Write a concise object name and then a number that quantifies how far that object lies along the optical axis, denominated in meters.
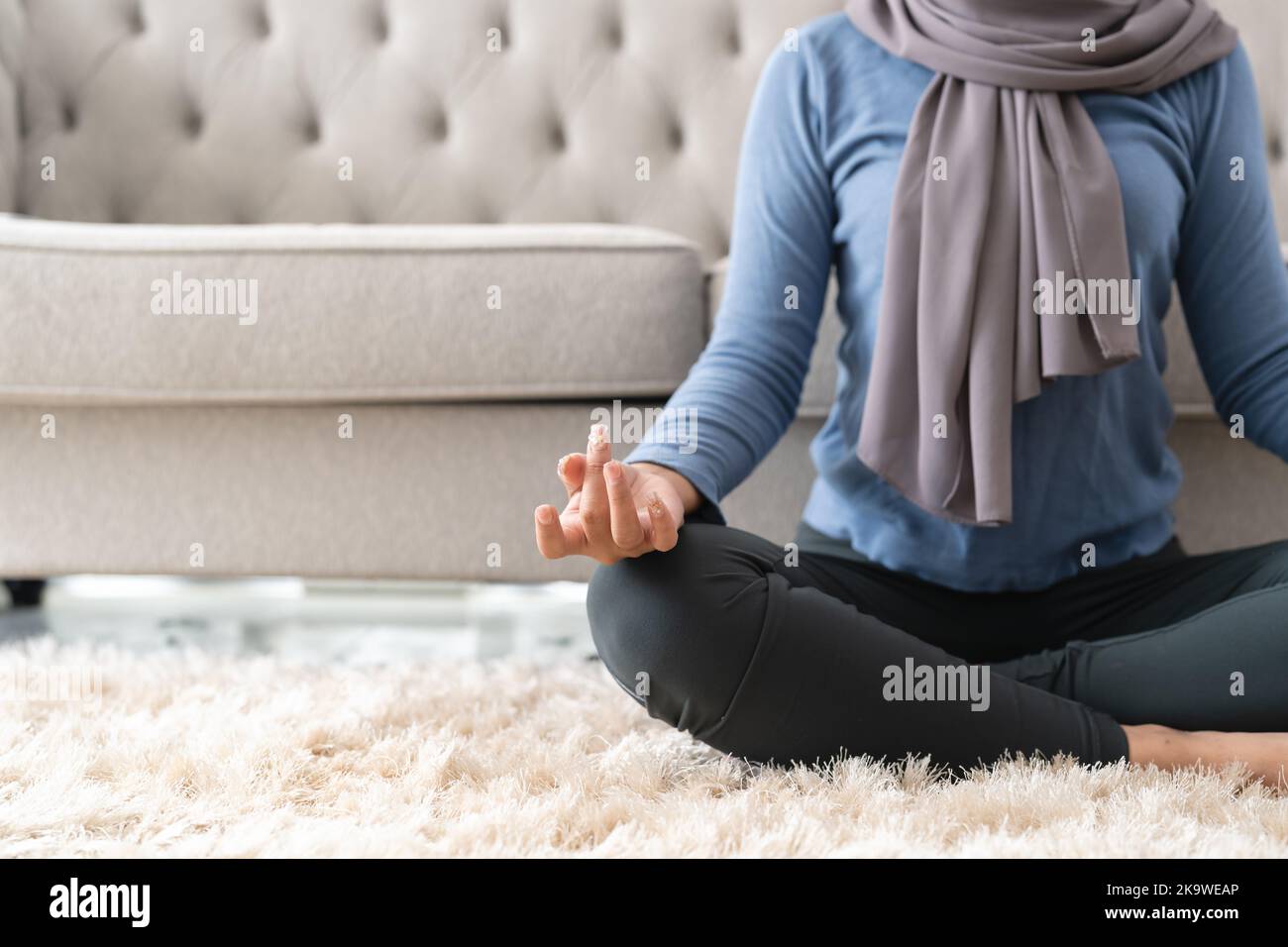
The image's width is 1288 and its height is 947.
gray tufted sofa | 1.02
